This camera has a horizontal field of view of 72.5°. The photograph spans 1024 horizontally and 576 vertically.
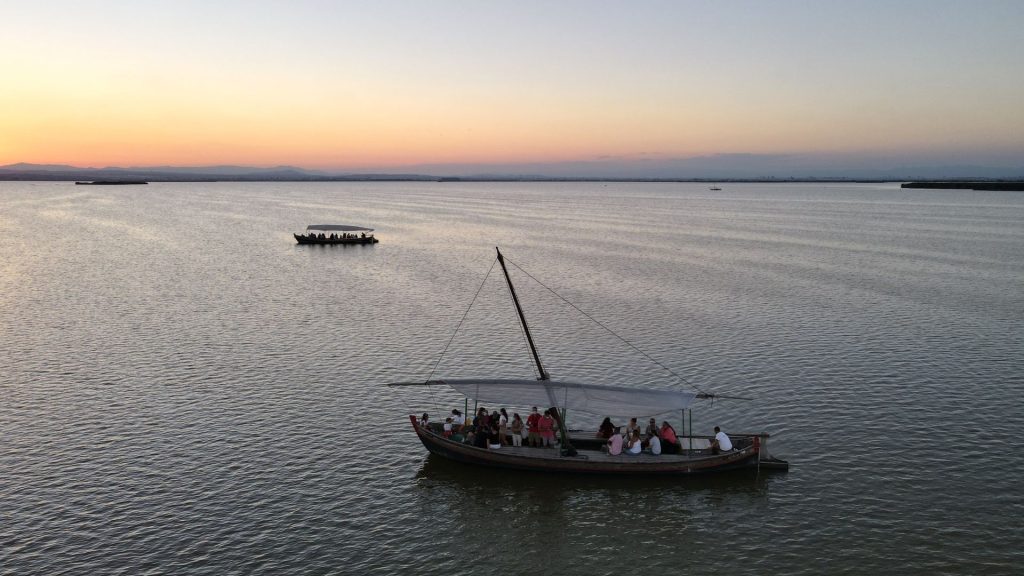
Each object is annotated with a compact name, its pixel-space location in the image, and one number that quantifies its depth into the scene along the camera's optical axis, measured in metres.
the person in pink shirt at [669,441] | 30.16
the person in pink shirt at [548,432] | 31.22
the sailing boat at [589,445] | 29.64
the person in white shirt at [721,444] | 29.91
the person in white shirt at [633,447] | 30.02
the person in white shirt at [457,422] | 32.28
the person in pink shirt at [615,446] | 29.92
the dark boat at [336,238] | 117.62
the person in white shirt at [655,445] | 29.84
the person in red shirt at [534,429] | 31.33
